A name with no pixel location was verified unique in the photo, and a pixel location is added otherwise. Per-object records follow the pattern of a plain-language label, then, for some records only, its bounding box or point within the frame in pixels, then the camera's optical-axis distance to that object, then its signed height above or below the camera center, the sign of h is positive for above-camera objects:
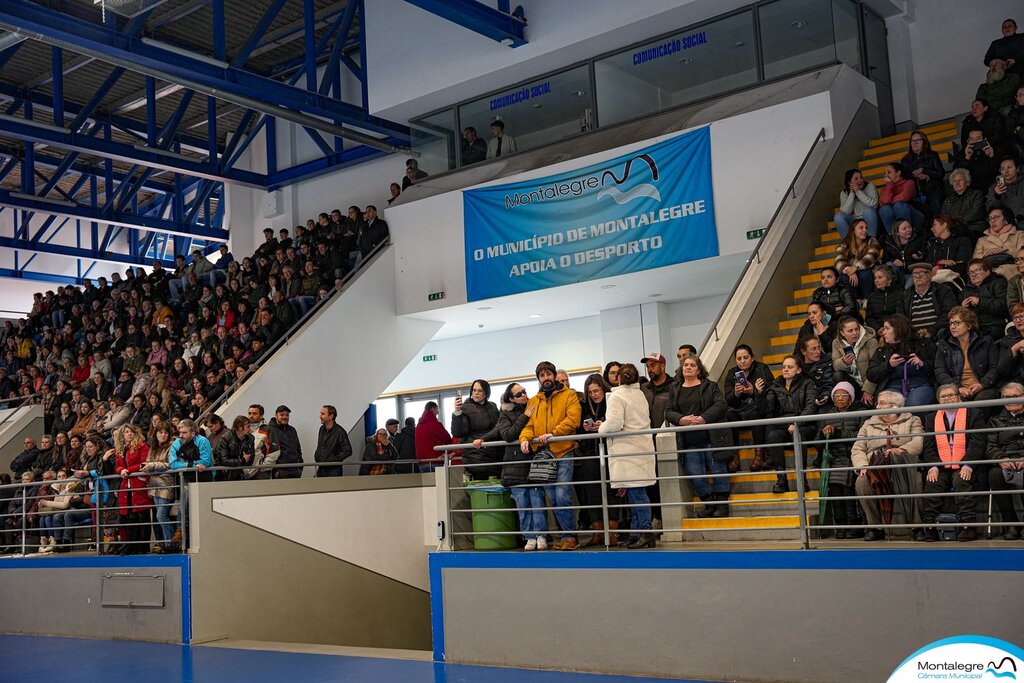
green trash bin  8.59 -0.54
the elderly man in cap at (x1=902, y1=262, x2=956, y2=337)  8.66 +1.11
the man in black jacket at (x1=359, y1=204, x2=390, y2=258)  16.64 +3.67
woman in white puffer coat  7.80 -0.04
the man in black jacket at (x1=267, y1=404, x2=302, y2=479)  12.30 +0.29
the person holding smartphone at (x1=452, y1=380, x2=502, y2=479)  9.77 +0.35
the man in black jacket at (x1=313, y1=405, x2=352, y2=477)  12.63 +0.24
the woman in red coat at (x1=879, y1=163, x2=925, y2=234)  10.43 +2.40
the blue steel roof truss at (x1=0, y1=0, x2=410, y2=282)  13.44 +6.12
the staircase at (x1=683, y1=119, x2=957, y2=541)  7.62 -0.45
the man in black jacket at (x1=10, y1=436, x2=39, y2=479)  14.62 +0.24
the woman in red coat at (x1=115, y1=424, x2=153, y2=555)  11.22 -0.31
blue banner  13.30 +3.17
